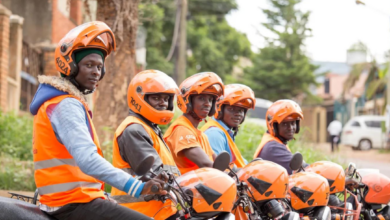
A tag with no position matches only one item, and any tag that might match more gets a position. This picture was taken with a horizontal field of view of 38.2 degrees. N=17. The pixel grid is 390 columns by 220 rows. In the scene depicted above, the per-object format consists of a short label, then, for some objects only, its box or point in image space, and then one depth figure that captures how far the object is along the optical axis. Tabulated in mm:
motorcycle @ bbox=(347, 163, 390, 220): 6820
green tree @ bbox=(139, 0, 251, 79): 31531
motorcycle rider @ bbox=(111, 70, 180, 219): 4133
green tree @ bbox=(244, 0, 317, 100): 39719
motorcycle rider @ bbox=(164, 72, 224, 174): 4797
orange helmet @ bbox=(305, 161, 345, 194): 6254
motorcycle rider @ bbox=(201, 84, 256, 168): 5964
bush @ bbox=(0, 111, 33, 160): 10781
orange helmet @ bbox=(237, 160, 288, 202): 4840
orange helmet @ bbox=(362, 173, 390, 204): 6855
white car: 33031
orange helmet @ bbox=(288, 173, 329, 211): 5562
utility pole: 21203
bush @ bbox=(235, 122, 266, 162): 10922
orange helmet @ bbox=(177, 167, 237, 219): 3939
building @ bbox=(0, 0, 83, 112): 15922
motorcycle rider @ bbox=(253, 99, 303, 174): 6373
